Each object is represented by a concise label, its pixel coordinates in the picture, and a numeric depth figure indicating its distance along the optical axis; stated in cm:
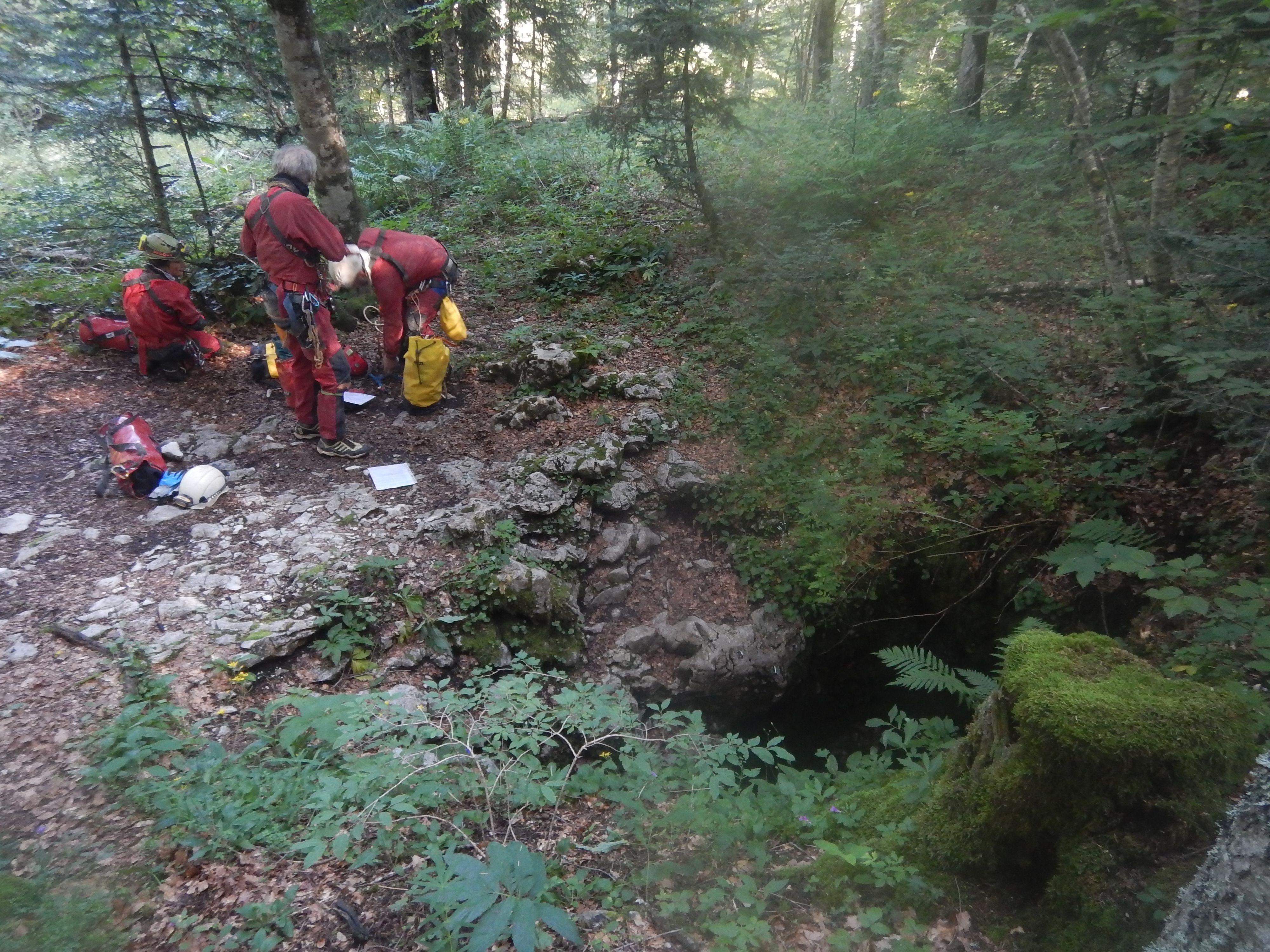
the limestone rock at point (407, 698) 358
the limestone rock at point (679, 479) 604
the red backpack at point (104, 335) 690
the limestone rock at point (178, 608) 401
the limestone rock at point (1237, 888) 158
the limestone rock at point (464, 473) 564
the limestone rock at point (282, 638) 383
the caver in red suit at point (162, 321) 628
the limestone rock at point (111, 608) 396
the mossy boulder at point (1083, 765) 215
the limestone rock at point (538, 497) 543
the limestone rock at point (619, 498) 583
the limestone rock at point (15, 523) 465
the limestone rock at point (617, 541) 563
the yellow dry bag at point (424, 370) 628
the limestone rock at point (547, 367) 679
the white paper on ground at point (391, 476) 550
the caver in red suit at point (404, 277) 591
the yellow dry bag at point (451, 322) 636
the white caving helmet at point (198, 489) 501
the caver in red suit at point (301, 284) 500
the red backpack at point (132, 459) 507
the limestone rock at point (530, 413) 640
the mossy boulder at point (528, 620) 459
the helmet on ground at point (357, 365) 688
